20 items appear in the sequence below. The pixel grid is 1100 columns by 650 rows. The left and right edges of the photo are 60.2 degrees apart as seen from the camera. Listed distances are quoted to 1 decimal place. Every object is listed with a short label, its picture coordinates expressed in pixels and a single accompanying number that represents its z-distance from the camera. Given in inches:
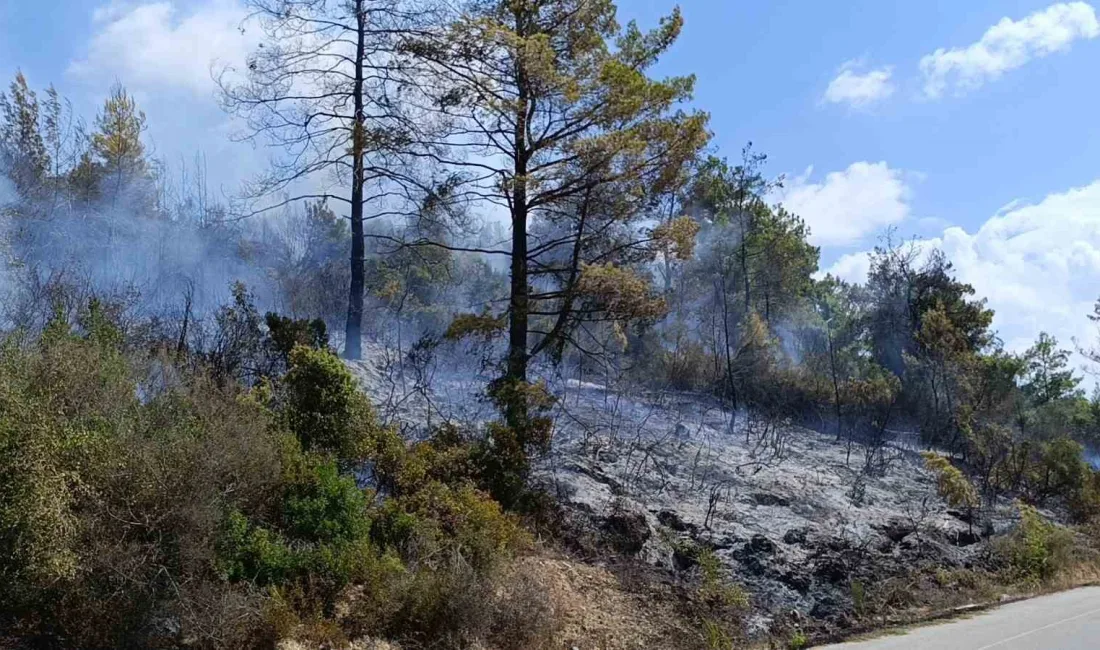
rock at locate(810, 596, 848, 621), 579.3
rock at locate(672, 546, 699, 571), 583.2
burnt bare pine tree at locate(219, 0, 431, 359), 730.2
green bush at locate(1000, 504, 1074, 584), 808.9
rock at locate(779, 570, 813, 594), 599.2
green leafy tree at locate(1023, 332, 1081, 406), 1701.5
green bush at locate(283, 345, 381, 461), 506.6
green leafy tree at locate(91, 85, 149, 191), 937.5
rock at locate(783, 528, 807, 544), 654.5
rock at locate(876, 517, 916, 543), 745.3
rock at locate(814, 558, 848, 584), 627.3
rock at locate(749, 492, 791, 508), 722.8
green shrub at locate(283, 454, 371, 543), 436.1
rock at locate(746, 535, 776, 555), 621.0
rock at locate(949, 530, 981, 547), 812.6
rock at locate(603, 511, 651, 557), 586.9
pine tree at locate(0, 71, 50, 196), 782.5
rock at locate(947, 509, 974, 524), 848.9
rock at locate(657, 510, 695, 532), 628.4
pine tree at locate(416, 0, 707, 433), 655.1
